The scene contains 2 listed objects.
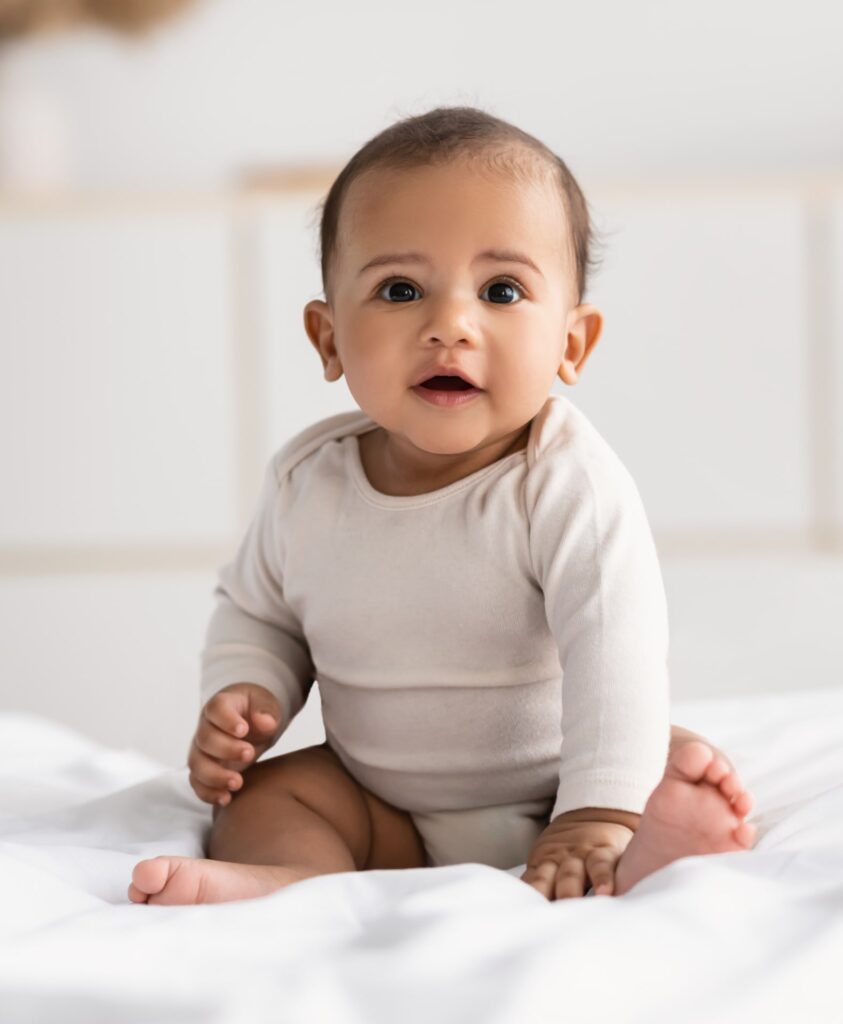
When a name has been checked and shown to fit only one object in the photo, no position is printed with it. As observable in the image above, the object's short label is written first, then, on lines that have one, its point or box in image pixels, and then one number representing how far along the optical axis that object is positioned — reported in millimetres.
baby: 1154
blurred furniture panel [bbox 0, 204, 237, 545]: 2675
